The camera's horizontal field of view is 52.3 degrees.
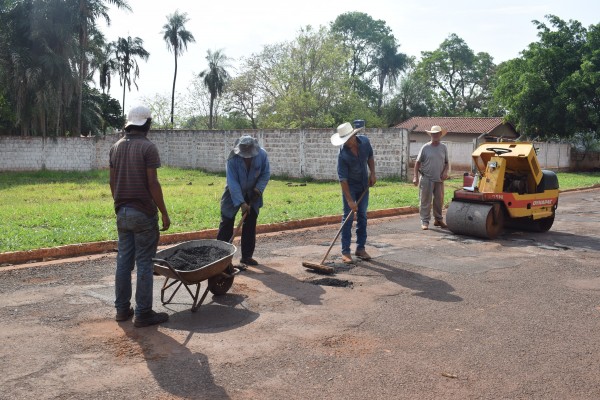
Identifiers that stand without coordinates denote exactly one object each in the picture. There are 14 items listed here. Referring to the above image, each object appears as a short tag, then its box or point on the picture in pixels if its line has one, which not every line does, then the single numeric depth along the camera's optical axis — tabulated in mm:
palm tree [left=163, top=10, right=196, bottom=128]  53312
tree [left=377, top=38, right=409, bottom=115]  66625
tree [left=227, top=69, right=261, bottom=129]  49688
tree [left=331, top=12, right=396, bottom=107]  67188
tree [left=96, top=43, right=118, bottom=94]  49062
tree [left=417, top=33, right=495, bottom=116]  62062
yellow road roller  10195
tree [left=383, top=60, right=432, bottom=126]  60469
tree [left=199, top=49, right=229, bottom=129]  54378
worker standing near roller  11172
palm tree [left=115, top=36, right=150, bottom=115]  50188
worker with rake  8125
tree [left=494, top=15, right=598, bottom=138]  32094
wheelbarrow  5609
